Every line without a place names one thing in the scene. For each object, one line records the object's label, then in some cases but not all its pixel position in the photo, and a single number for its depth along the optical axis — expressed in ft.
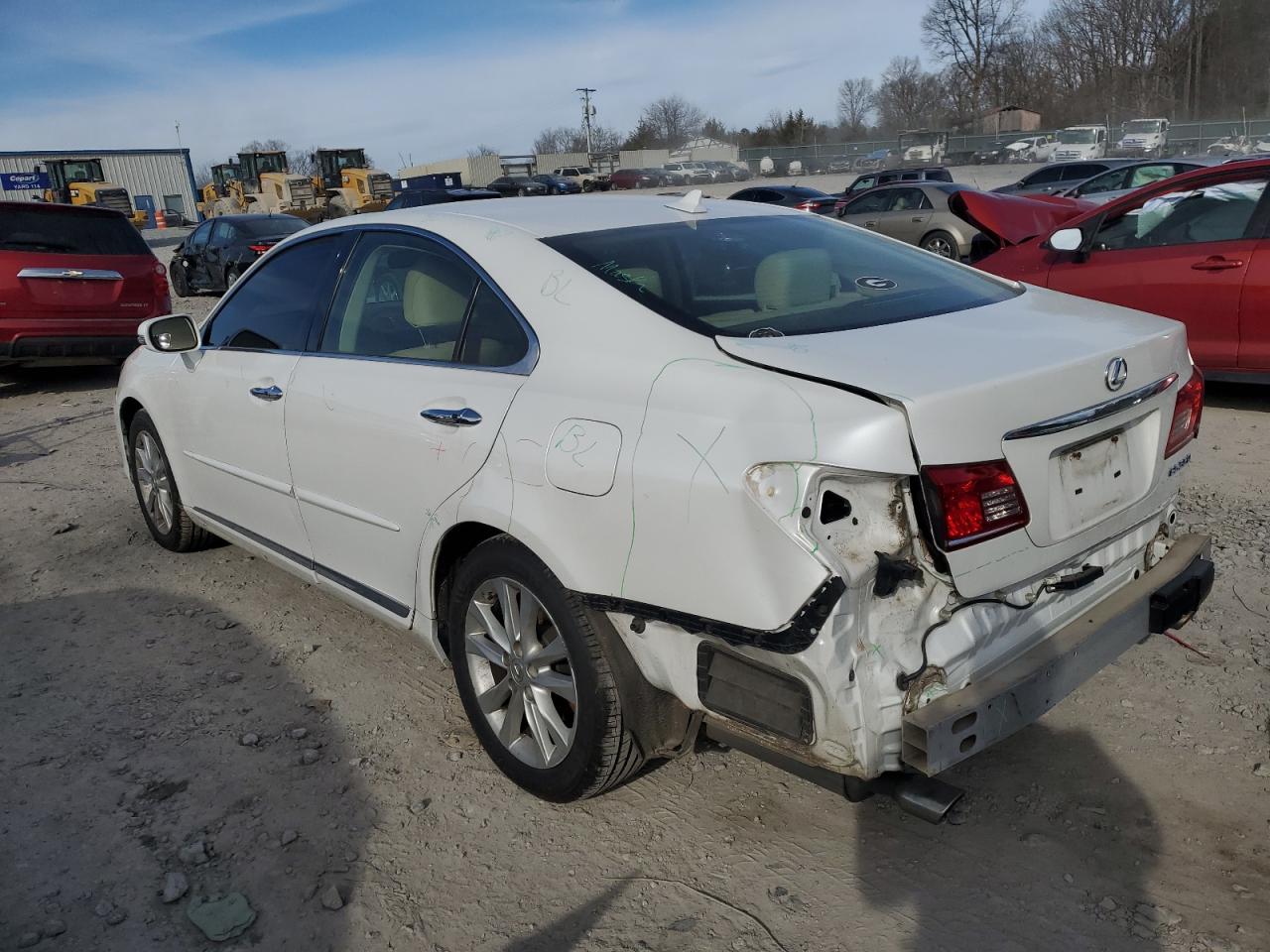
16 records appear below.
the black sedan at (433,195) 64.95
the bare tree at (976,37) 240.94
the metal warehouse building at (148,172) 184.59
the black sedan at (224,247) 52.90
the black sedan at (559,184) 145.59
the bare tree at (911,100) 266.16
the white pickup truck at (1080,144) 125.90
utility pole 286.05
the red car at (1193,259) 20.40
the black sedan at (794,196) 72.84
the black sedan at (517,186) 138.45
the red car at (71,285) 29.84
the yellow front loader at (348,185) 124.77
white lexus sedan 7.13
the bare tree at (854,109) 298.35
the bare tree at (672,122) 318.65
